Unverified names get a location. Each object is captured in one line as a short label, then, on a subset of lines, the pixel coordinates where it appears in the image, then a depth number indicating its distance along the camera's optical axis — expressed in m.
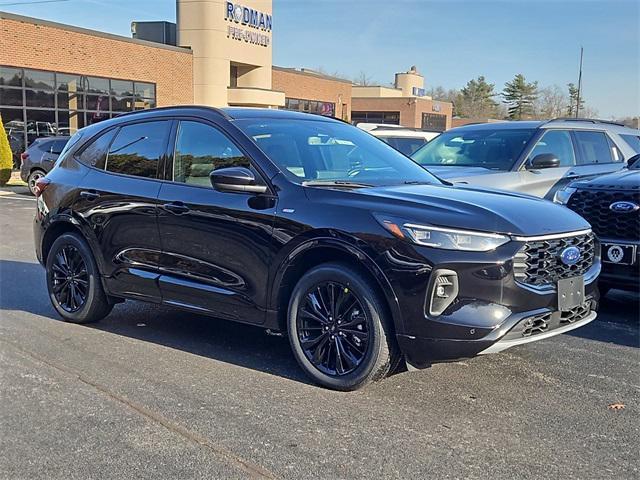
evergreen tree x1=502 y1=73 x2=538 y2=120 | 104.75
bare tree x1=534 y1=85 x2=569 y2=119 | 94.06
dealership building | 26.23
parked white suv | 15.23
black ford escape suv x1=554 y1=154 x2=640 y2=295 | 5.76
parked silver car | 8.06
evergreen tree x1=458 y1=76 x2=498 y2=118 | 108.81
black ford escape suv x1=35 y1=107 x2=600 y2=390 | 3.96
